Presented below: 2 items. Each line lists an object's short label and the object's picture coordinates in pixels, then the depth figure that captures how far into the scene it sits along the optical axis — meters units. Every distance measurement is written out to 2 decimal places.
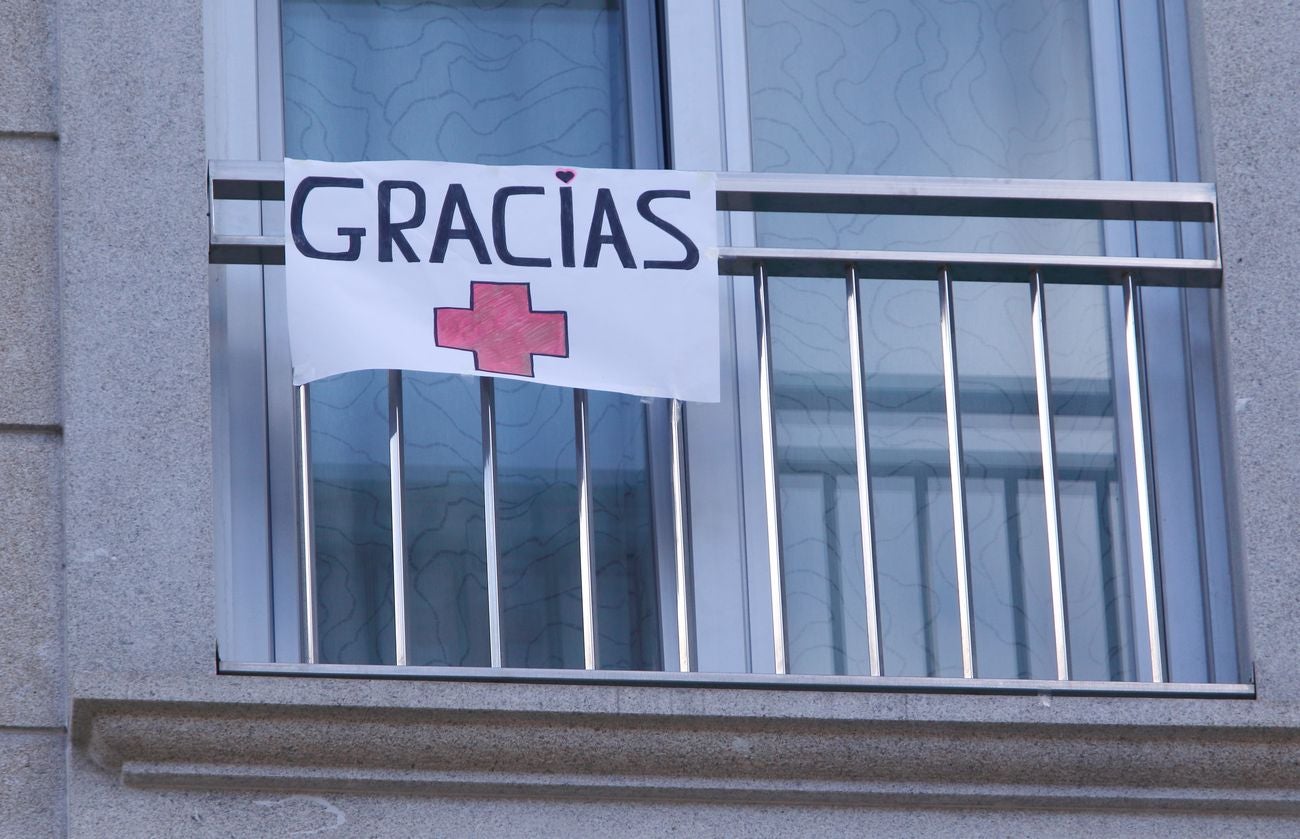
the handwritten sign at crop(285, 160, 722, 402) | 10.25
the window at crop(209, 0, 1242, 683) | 10.73
